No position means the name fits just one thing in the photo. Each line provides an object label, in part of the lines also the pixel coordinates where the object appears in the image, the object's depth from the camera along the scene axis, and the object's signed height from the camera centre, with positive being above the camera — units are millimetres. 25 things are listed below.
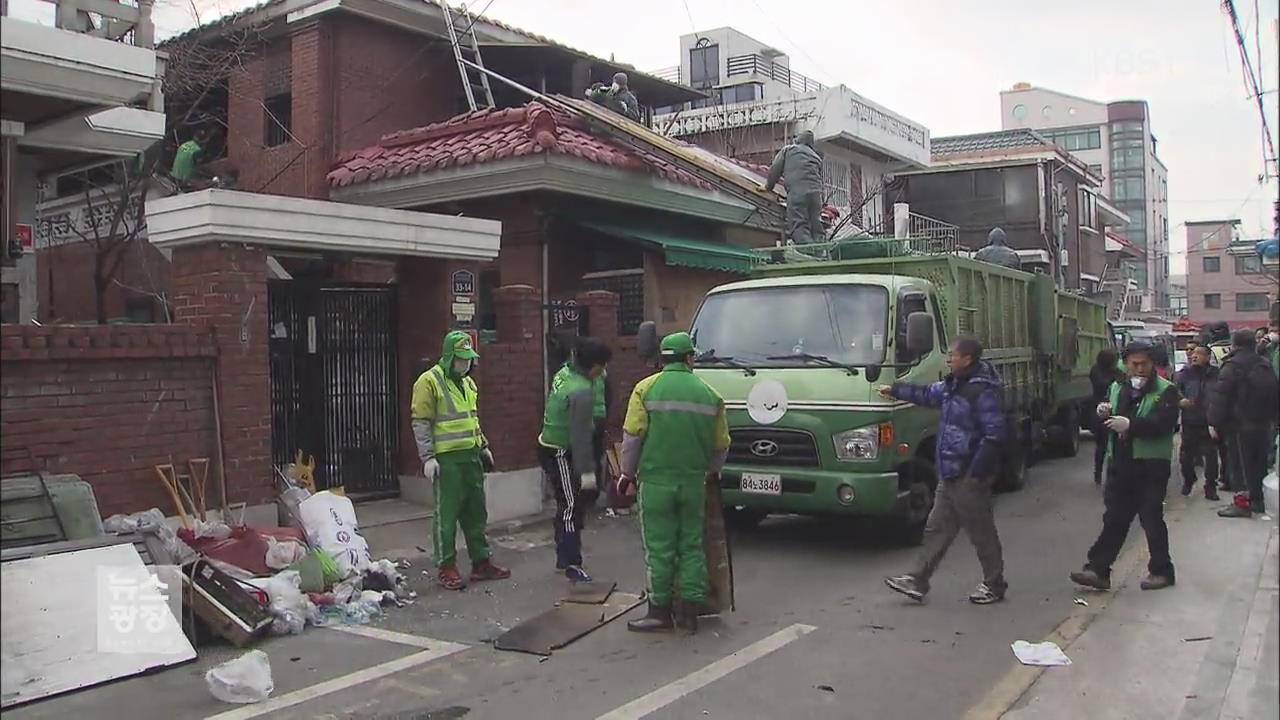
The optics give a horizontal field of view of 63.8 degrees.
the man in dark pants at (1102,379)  11320 -488
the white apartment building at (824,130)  23250 +5092
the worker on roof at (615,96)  15000 +3764
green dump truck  7766 -219
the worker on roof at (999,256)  13766 +1162
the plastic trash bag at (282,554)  6887 -1294
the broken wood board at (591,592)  6938 -1660
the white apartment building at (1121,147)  50250 +10258
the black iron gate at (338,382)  9172 -205
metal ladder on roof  13625 +4205
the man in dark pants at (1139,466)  6762 -858
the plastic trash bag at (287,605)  6238 -1499
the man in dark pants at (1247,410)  8703 -664
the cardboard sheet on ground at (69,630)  5031 -1342
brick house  7996 +1170
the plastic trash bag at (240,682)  5027 -1560
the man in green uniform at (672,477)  6094 -752
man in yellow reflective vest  7238 -622
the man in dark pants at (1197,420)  10898 -896
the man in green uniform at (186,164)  13336 +2623
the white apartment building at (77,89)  6633 +2064
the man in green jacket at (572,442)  7500 -654
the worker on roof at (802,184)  13203 +2110
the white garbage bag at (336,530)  7309 -1238
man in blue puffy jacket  6531 -808
